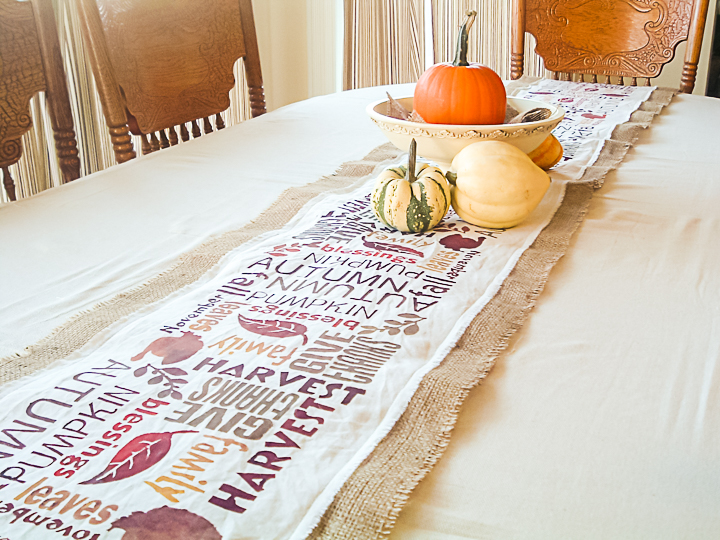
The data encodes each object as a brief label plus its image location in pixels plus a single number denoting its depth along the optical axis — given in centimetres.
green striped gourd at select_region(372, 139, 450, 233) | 81
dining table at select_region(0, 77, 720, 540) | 41
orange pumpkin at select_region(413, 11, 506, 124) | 93
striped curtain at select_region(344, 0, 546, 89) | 320
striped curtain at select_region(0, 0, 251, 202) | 197
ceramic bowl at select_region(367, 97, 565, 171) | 91
